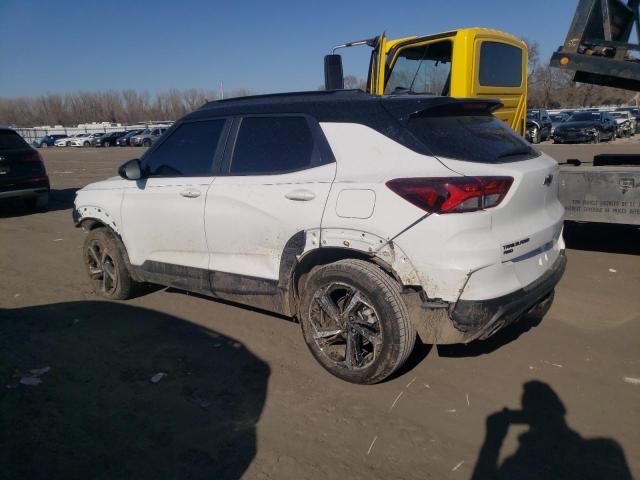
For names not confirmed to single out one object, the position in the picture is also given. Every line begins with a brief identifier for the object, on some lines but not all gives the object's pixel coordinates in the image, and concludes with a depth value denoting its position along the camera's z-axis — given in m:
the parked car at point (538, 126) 25.41
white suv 2.82
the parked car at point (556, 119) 27.48
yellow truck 6.41
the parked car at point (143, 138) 47.16
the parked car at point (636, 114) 31.21
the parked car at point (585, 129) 24.78
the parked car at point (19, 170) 9.33
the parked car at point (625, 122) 29.03
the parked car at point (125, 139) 49.07
